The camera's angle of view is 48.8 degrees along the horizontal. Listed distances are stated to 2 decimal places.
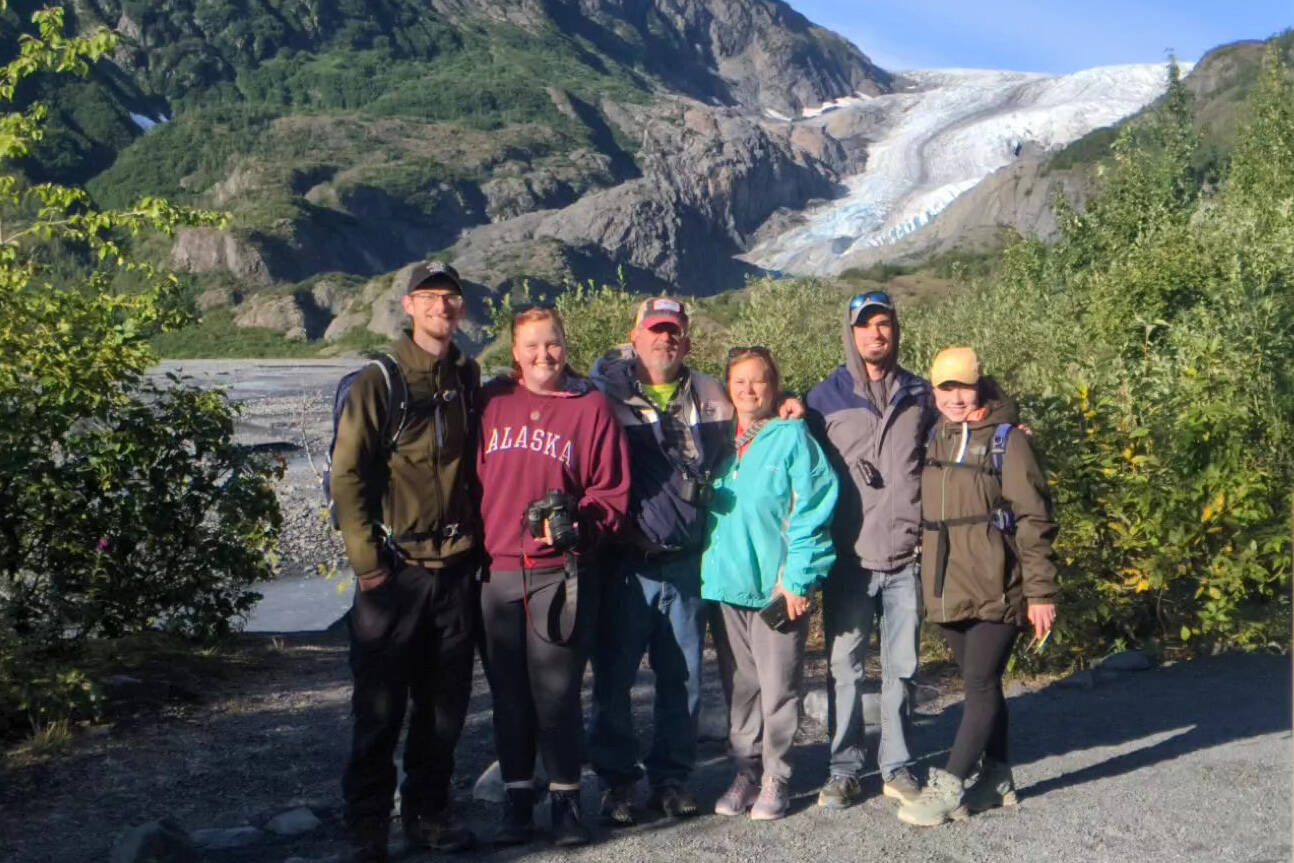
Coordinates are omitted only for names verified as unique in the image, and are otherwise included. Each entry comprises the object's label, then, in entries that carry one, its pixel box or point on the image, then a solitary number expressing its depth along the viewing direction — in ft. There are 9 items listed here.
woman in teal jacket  18.44
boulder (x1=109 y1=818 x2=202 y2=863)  16.88
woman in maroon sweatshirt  17.49
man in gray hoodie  19.01
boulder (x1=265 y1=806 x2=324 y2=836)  19.01
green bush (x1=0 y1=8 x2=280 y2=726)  26.40
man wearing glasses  16.83
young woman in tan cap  18.03
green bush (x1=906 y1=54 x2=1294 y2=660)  28.35
